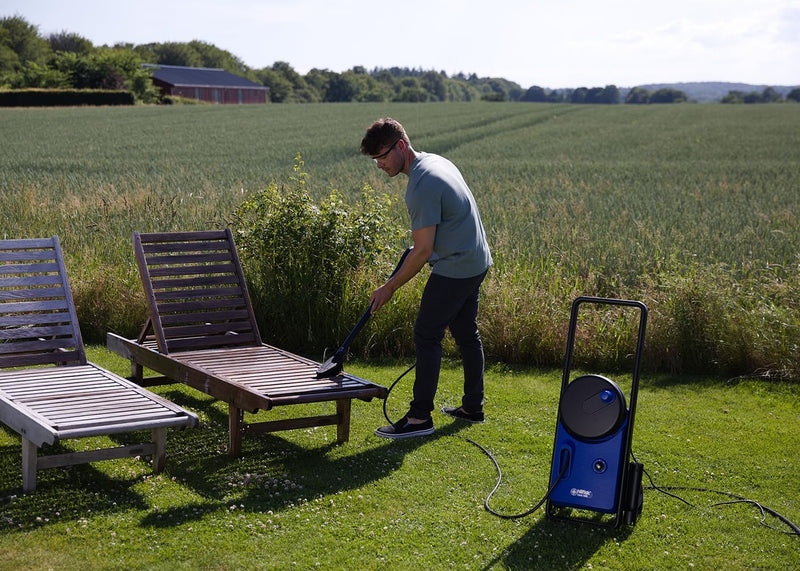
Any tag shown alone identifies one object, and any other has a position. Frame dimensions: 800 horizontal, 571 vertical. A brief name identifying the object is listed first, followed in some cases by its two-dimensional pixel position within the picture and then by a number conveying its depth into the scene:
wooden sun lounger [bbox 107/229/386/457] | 5.37
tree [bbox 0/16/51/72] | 88.69
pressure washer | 4.18
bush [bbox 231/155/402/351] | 8.12
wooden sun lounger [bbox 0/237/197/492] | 4.63
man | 5.27
